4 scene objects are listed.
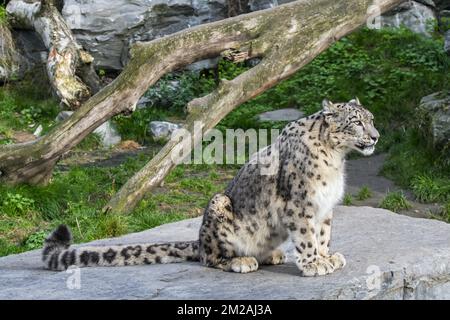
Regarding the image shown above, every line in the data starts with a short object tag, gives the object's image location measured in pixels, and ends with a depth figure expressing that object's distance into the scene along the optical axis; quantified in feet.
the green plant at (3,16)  43.88
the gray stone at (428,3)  46.21
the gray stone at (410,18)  45.44
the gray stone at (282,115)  38.78
